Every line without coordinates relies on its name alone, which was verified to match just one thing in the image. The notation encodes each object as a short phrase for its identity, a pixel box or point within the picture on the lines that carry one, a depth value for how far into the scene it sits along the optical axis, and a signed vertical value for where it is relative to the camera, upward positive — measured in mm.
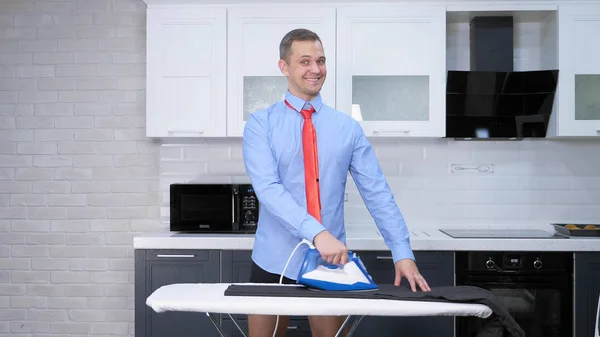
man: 2012 -8
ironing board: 1598 -363
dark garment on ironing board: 1688 -354
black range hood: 3420 +382
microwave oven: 3412 -220
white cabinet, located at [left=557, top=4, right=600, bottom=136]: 3385 +615
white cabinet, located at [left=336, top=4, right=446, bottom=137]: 3396 +664
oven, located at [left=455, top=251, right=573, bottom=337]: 3158 -565
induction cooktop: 3236 -355
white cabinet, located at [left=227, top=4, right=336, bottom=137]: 3393 +656
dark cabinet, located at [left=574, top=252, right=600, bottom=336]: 3152 -620
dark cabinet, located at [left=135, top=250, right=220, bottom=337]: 3219 -582
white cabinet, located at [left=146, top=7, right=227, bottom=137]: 3422 +579
